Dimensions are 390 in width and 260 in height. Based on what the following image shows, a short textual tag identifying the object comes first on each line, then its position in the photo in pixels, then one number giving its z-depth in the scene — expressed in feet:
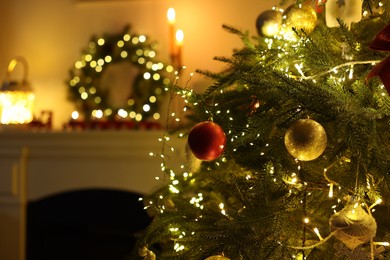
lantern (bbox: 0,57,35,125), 9.41
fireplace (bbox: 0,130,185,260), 9.34
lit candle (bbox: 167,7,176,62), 8.34
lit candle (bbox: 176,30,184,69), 8.13
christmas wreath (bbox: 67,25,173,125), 9.16
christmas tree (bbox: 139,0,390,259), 3.31
